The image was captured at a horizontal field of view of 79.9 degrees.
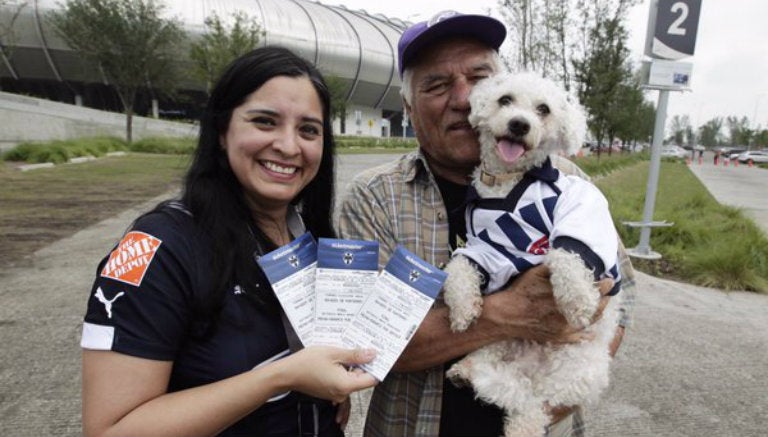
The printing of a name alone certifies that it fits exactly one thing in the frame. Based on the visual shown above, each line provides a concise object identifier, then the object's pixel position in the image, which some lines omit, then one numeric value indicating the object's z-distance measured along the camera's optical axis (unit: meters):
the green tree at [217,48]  22.44
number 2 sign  6.23
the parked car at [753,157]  46.00
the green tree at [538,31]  14.41
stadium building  38.94
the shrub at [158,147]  23.69
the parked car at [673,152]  45.42
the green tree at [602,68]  14.68
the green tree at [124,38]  25.33
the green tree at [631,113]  19.39
